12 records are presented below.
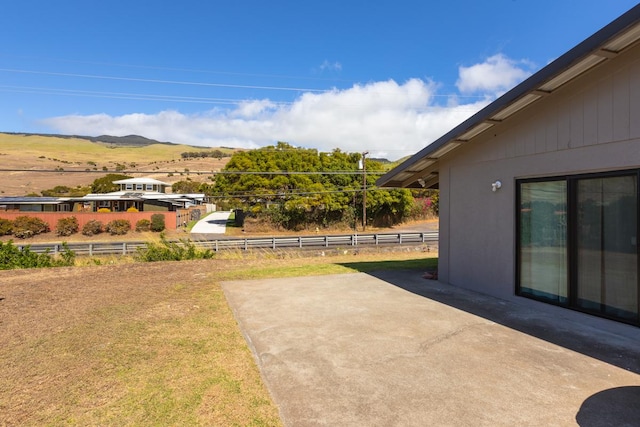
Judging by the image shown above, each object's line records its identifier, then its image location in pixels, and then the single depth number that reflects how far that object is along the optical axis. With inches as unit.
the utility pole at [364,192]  1296.8
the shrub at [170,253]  533.3
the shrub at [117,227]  1132.3
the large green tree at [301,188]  1259.8
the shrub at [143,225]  1178.6
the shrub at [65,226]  1103.6
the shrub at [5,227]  1064.8
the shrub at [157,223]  1195.9
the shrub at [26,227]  1073.5
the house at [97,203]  1372.5
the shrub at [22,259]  459.8
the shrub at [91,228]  1113.4
